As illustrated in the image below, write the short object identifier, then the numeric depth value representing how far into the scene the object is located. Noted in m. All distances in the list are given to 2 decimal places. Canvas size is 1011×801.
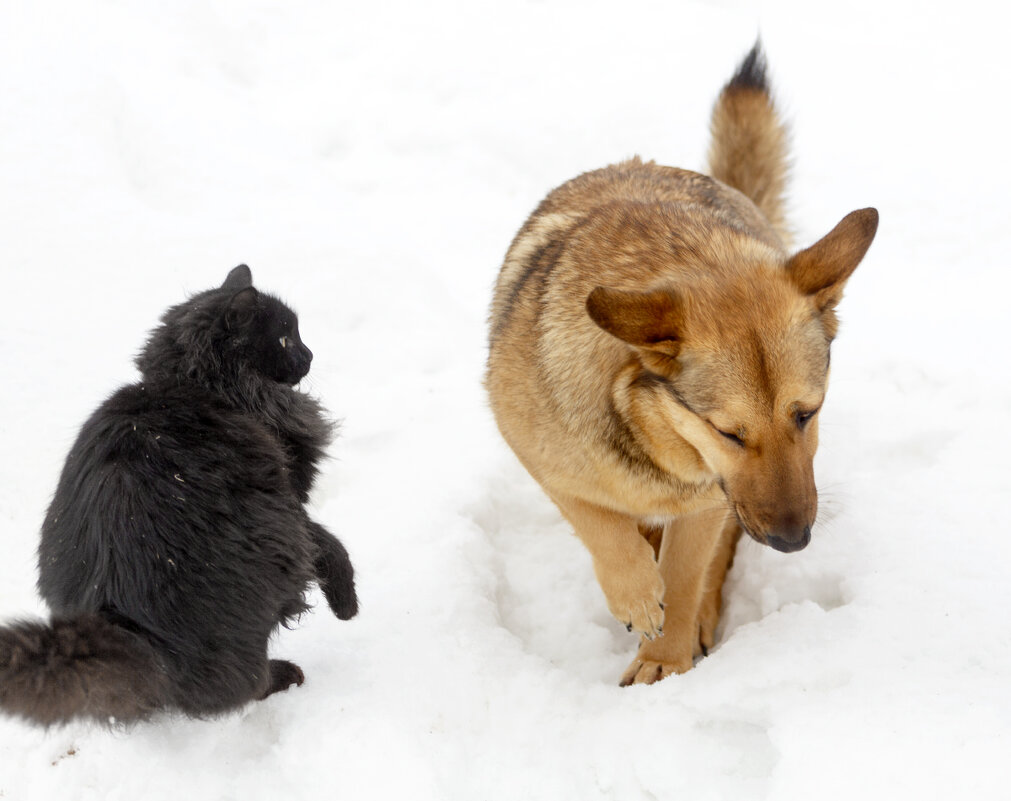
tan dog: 2.84
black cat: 2.69
